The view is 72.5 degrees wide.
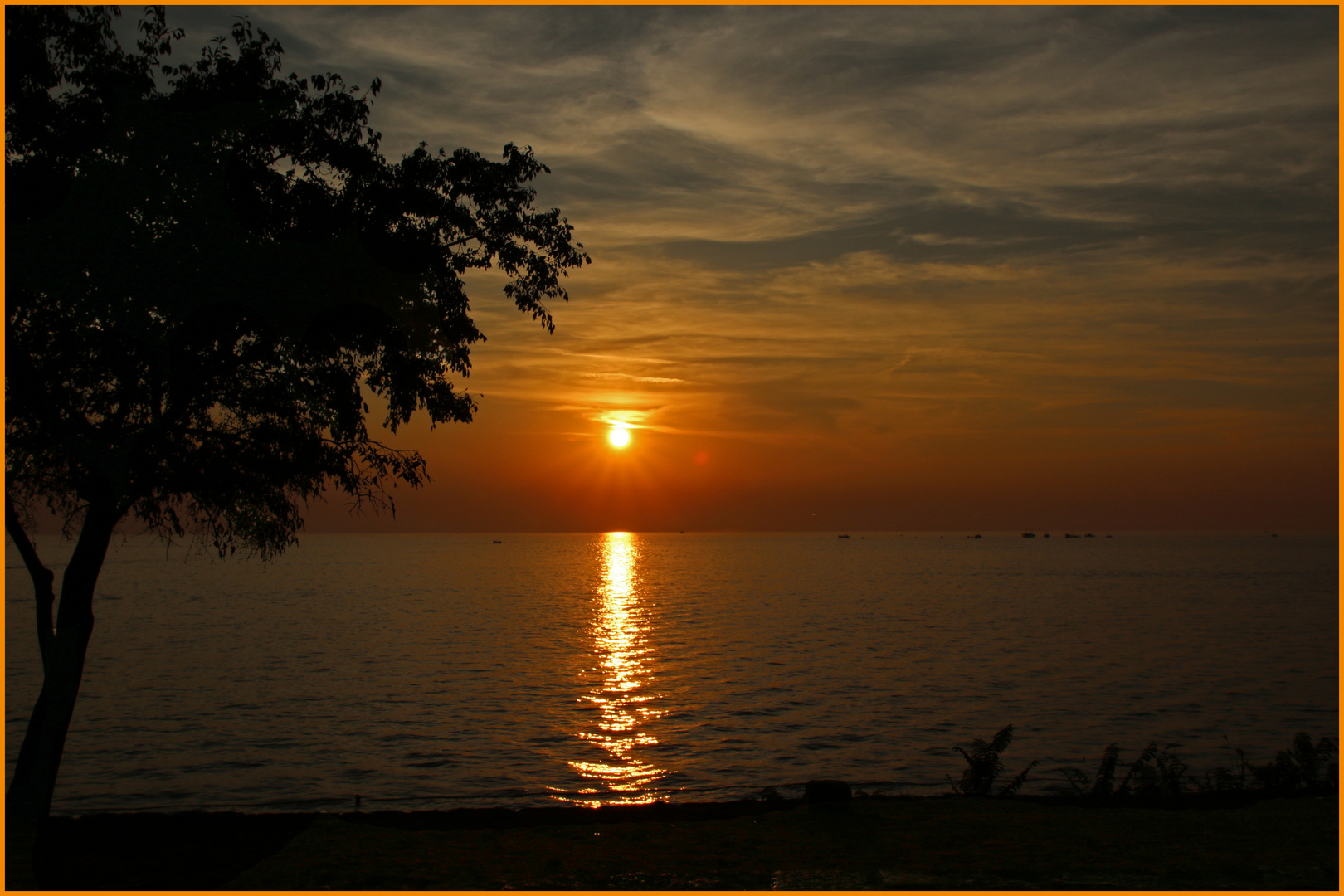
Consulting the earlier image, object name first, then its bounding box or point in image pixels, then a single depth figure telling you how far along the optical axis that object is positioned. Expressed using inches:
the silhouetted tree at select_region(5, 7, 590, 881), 518.3
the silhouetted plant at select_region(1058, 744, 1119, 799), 757.9
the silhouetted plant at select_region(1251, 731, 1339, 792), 744.3
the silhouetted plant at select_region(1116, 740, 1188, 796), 722.1
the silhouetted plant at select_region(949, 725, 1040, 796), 753.0
